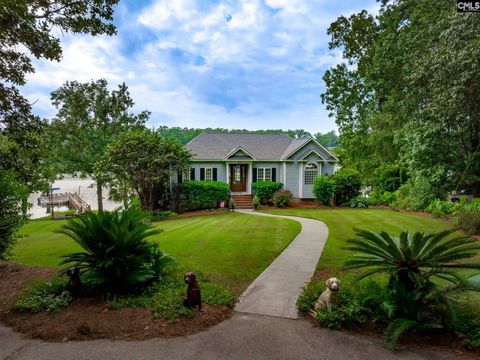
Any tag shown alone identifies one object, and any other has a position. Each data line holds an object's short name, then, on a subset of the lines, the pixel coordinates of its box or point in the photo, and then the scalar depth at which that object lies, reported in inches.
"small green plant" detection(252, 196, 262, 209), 791.7
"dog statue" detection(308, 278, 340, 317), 166.1
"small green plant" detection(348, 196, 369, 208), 786.2
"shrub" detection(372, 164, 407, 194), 913.0
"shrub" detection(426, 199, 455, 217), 516.5
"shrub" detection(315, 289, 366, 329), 158.6
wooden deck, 1248.2
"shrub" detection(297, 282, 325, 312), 180.4
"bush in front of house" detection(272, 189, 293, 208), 792.3
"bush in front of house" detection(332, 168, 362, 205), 808.3
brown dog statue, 169.5
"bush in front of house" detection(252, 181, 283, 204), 830.5
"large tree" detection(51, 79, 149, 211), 876.6
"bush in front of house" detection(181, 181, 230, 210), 755.4
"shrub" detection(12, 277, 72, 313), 179.5
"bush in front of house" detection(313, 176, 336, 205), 798.5
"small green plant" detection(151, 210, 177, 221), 669.9
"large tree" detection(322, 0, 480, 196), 391.2
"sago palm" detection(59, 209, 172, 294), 190.7
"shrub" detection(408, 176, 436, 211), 582.9
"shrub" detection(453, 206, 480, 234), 385.4
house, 868.0
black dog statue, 192.5
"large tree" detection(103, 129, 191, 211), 654.5
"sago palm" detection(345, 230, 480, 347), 144.3
